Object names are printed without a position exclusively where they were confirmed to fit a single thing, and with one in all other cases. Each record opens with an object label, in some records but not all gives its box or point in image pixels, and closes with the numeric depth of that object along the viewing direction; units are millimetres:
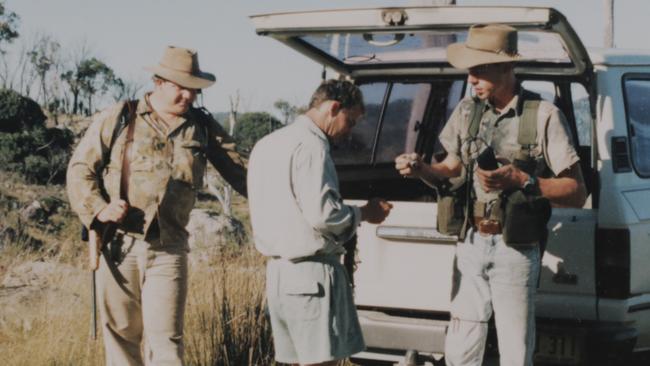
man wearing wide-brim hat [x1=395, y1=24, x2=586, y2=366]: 4461
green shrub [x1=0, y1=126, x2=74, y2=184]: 31625
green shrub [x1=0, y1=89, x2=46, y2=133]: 34125
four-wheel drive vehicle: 4977
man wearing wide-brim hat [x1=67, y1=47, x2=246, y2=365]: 4875
